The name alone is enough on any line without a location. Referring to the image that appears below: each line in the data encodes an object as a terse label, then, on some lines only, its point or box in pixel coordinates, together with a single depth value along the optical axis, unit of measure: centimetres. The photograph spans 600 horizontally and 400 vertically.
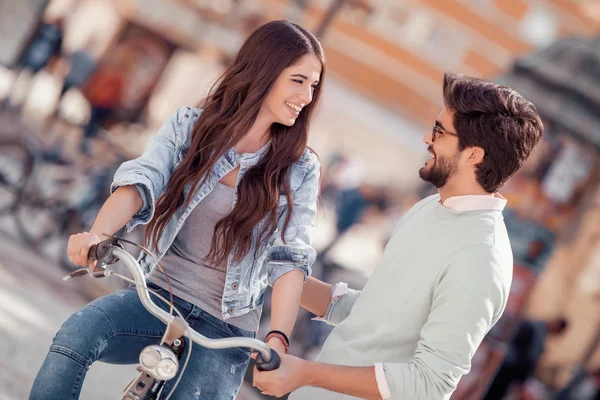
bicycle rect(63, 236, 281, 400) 447
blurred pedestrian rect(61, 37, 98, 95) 2472
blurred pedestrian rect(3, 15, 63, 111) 2387
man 469
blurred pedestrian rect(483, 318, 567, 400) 1594
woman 522
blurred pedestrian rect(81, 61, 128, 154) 2576
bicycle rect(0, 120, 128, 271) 1661
